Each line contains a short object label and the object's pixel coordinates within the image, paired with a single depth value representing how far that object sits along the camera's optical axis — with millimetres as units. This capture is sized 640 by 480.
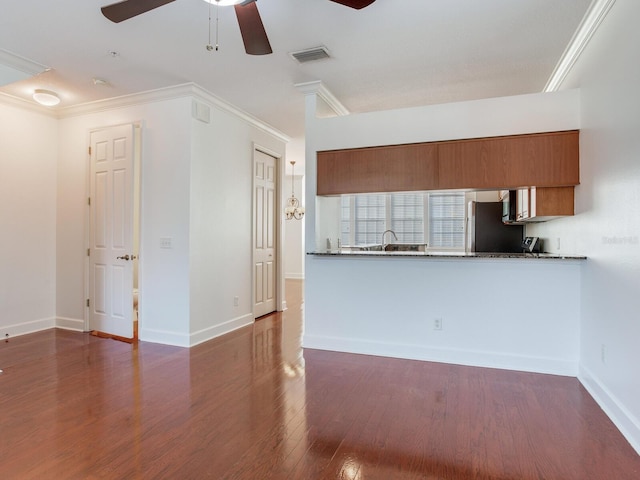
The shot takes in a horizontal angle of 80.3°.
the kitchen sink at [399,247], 5683
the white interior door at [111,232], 4383
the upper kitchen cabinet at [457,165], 3322
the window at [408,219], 8008
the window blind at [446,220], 7938
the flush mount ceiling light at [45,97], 4160
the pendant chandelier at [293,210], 8575
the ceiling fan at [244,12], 2152
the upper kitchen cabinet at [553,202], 3352
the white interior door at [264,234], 5520
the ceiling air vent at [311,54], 3337
